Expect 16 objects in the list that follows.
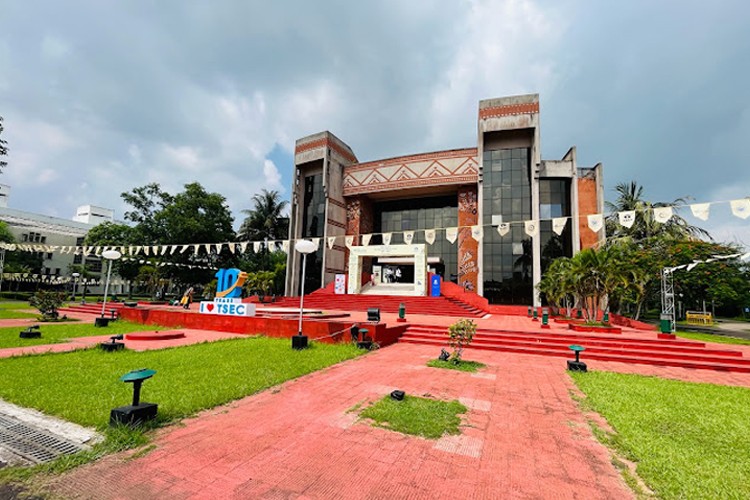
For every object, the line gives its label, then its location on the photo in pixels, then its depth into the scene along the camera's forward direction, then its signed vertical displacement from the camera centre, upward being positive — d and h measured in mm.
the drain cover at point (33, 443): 3482 -1974
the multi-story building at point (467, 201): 24859 +7574
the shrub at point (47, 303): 15930 -1535
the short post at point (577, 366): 8516 -2035
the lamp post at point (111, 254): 14692 +924
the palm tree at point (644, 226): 30234 +6513
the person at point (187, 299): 20234 -1439
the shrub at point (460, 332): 8906 -1301
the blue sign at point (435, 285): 24453 -19
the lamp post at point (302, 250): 9625 +906
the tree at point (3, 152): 21641 +8064
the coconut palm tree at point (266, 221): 38562 +6963
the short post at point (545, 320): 14844 -1452
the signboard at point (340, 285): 27453 -278
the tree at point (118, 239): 36031 +4126
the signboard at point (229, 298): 13945 -930
